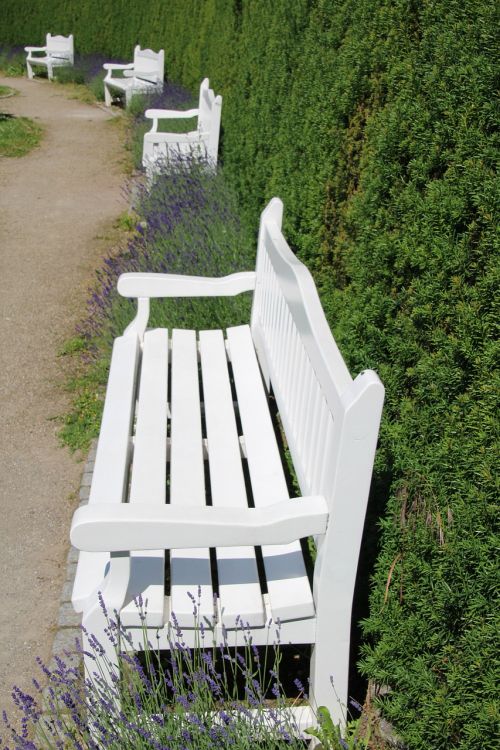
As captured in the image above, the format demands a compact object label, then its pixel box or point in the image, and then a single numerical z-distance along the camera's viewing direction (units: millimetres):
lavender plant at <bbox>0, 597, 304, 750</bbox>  2150
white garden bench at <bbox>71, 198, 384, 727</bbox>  2234
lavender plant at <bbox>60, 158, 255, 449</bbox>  5059
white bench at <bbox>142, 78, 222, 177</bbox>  7547
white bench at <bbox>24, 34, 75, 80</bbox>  19406
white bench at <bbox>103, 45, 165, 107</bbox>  14109
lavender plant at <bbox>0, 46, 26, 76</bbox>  20672
